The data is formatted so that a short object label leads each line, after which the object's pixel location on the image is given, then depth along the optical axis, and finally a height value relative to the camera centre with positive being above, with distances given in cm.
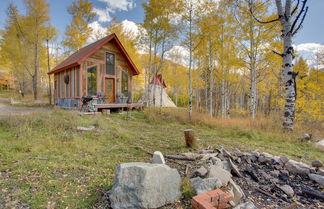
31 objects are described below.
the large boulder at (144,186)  189 -110
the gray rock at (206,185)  210 -116
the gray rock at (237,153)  356 -122
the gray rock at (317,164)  302 -122
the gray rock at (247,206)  184 -125
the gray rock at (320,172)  292 -133
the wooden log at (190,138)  432 -104
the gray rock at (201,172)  246 -114
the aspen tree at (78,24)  1467 +723
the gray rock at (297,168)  299 -130
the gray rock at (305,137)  539 -124
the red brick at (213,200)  177 -116
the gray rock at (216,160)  296 -117
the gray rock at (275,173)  293 -136
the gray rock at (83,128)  560 -104
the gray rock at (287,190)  237 -137
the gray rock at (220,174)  228 -110
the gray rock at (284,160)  326 -124
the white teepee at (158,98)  1885 +33
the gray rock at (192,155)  350 -125
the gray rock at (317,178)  271 -136
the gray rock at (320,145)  477 -137
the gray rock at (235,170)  273 -123
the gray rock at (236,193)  205 -124
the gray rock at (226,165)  285 -120
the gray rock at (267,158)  337 -125
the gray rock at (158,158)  264 -100
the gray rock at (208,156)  335 -122
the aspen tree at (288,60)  561 +151
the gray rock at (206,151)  387 -126
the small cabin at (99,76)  1000 +172
